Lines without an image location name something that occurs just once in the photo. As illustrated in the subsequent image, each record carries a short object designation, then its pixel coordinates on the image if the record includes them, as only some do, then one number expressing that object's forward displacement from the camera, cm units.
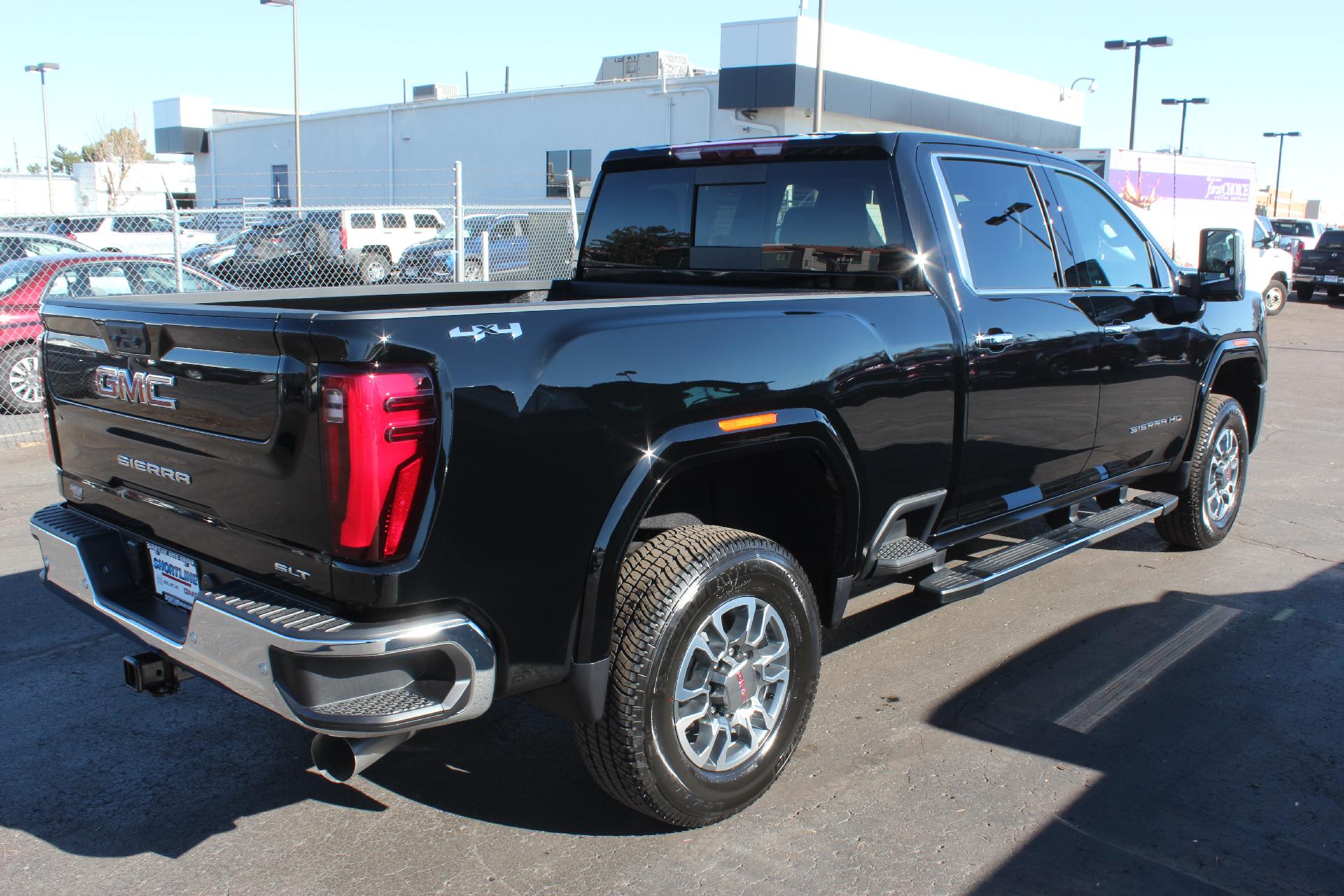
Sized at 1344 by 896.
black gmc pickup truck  262
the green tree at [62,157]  8820
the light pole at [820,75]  2150
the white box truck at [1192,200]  2194
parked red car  983
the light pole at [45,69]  4184
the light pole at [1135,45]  2953
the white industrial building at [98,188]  4311
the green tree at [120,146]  6203
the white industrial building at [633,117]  2700
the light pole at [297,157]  2714
